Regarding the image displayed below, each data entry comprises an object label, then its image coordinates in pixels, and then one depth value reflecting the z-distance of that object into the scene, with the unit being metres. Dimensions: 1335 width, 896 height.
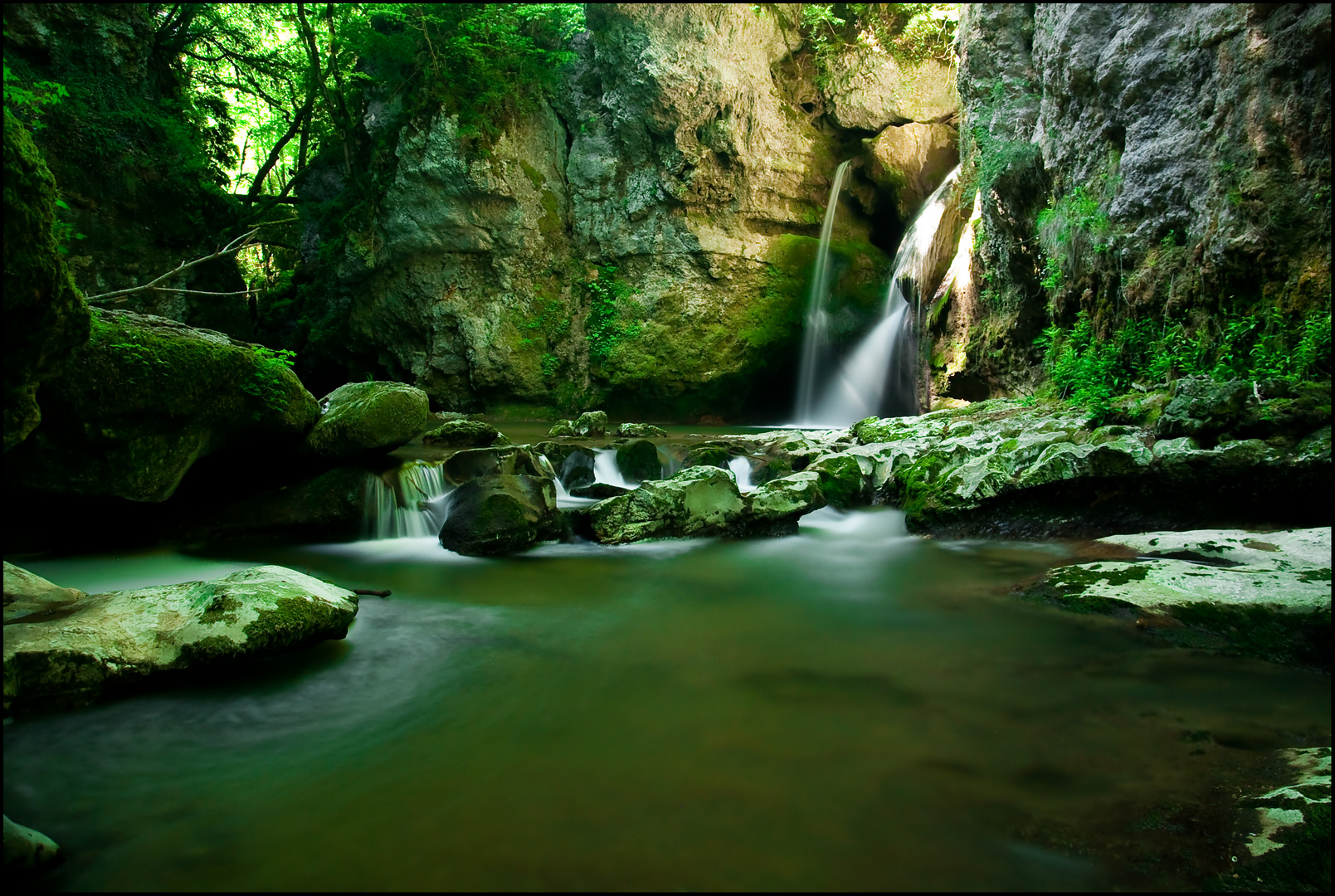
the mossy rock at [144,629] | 2.78
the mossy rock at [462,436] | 9.87
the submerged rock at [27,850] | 1.83
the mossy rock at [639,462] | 8.56
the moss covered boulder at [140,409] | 4.54
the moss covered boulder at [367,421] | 6.27
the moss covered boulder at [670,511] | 6.04
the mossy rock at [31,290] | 2.10
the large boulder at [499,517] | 5.73
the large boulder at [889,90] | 15.36
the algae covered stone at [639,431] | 11.62
